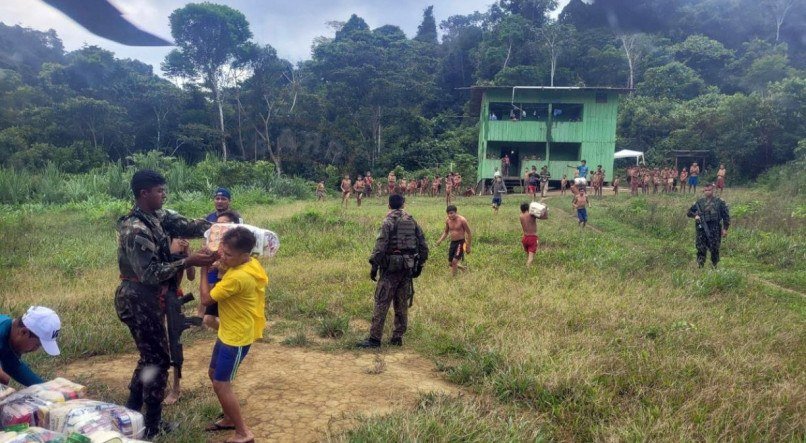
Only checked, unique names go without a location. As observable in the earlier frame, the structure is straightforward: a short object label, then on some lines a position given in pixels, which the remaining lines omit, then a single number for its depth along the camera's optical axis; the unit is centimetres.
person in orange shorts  950
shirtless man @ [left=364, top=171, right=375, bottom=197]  2568
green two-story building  2772
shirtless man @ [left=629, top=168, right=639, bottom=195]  2342
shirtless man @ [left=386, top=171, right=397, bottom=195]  2491
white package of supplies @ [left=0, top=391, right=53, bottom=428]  266
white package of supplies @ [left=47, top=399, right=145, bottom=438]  266
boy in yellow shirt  322
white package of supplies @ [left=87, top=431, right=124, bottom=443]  241
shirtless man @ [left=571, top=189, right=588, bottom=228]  1452
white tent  3002
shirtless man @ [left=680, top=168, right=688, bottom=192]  2389
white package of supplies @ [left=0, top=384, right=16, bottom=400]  276
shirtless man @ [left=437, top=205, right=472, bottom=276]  884
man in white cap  292
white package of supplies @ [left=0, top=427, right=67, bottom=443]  229
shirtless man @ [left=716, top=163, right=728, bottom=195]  2152
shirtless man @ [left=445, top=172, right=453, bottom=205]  2261
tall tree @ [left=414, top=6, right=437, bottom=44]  5560
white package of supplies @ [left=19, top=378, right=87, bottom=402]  289
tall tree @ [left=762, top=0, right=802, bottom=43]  4678
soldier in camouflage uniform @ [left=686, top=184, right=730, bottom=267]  936
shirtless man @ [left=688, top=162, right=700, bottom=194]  2323
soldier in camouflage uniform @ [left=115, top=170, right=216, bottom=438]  327
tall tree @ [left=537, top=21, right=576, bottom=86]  4091
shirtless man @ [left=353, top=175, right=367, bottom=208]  2128
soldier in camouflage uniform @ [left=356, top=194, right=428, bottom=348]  554
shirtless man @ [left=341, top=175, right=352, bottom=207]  2137
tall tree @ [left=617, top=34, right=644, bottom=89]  4278
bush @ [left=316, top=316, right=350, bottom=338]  582
